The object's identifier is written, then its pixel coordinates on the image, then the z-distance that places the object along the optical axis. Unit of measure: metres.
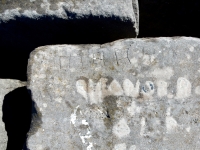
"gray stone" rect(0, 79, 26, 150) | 1.32
